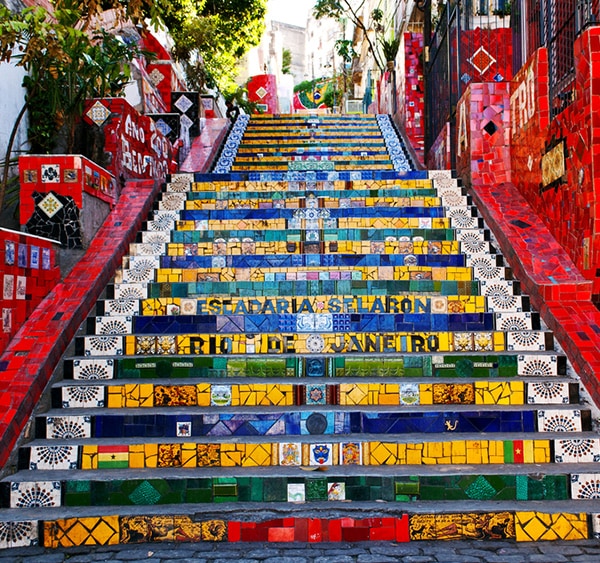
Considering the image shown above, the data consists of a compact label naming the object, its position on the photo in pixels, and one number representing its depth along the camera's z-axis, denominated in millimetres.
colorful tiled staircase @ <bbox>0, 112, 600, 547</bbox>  2850
